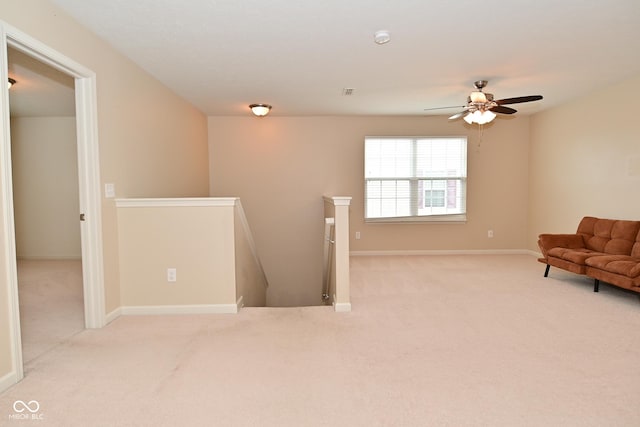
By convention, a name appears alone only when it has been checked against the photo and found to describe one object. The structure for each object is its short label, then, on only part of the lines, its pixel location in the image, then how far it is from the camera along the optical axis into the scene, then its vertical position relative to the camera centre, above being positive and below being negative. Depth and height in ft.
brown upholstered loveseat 11.87 -2.19
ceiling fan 13.52 +3.30
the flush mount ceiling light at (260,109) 17.57 +4.22
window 21.01 +1.23
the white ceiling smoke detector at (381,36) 9.84 +4.33
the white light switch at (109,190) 10.36 +0.21
